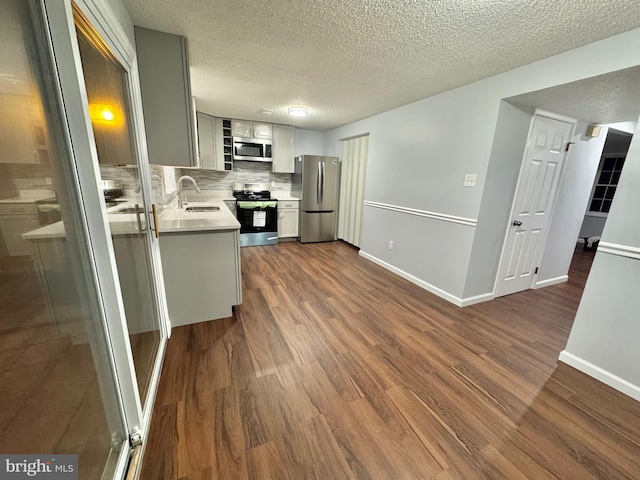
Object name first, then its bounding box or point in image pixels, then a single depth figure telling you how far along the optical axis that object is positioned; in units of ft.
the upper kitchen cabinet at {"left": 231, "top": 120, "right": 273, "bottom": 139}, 14.27
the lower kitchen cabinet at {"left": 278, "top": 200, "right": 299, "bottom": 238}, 15.52
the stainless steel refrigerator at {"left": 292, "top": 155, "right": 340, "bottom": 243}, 15.05
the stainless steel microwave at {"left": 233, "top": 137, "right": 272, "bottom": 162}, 14.51
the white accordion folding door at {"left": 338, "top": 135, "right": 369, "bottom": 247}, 14.24
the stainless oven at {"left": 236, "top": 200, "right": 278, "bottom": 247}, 14.19
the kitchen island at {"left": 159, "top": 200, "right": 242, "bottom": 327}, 6.41
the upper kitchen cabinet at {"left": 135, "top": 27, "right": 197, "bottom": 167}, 5.50
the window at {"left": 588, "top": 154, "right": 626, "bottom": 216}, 16.85
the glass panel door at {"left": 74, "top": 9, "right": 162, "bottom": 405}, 3.32
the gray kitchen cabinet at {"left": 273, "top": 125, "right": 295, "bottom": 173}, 15.35
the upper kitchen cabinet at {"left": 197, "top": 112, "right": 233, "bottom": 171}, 13.46
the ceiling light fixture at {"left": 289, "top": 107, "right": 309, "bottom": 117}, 11.48
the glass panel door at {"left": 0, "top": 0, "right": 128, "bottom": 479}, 1.85
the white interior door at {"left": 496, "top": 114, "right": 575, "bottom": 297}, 8.27
